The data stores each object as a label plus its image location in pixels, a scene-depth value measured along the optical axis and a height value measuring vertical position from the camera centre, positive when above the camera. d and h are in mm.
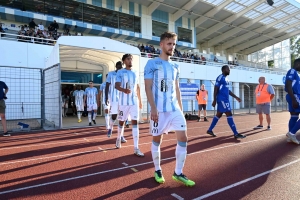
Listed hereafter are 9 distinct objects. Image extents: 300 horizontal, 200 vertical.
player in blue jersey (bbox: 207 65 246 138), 6547 +152
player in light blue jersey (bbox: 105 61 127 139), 5906 +150
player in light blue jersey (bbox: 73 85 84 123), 11961 +102
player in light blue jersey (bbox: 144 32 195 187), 3039 +26
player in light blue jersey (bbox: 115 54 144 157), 4840 +145
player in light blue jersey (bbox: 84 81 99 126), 10234 +174
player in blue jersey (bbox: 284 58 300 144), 5349 +122
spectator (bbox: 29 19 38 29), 17380 +6244
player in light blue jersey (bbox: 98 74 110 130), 8202 -437
